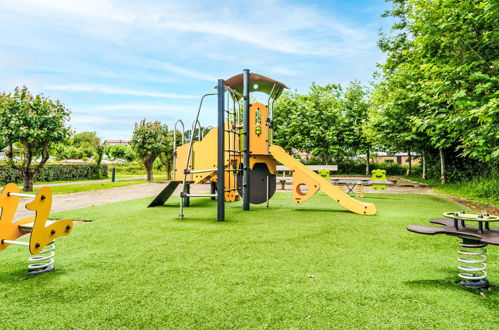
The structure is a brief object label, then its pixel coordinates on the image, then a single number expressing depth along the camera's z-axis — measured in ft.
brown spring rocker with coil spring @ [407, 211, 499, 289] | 9.70
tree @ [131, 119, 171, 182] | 73.82
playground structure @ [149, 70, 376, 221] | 27.45
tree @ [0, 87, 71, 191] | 43.93
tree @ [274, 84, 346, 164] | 92.99
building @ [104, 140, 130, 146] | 430.20
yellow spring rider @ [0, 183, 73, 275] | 10.96
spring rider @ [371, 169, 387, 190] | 42.52
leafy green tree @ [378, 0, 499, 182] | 24.66
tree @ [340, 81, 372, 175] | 91.40
